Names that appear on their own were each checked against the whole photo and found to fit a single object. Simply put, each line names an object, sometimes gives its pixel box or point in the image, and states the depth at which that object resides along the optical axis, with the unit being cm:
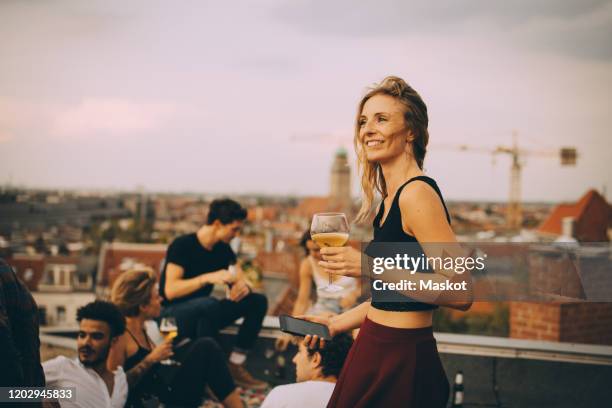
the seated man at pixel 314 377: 192
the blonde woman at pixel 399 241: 132
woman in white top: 394
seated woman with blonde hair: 263
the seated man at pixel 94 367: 214
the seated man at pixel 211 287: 345
